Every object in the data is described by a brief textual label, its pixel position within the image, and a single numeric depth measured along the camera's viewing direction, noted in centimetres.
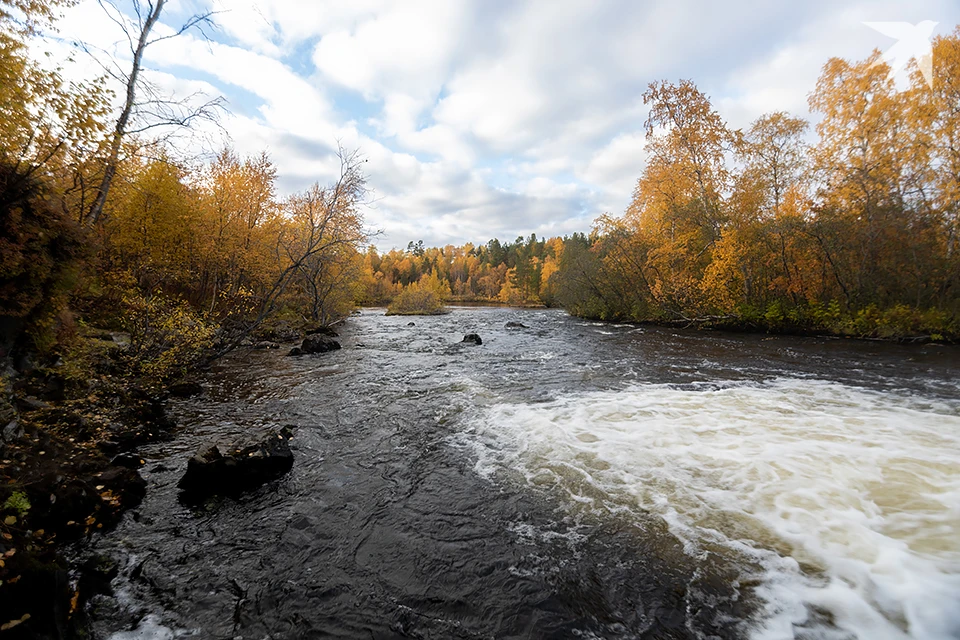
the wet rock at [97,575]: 319
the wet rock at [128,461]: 537
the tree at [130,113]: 808
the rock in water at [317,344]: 1667
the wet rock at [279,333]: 2009
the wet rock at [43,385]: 583
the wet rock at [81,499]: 380
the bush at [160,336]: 891
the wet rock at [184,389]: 893
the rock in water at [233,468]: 497
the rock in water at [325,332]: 2306
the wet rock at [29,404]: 555
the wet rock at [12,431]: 453
